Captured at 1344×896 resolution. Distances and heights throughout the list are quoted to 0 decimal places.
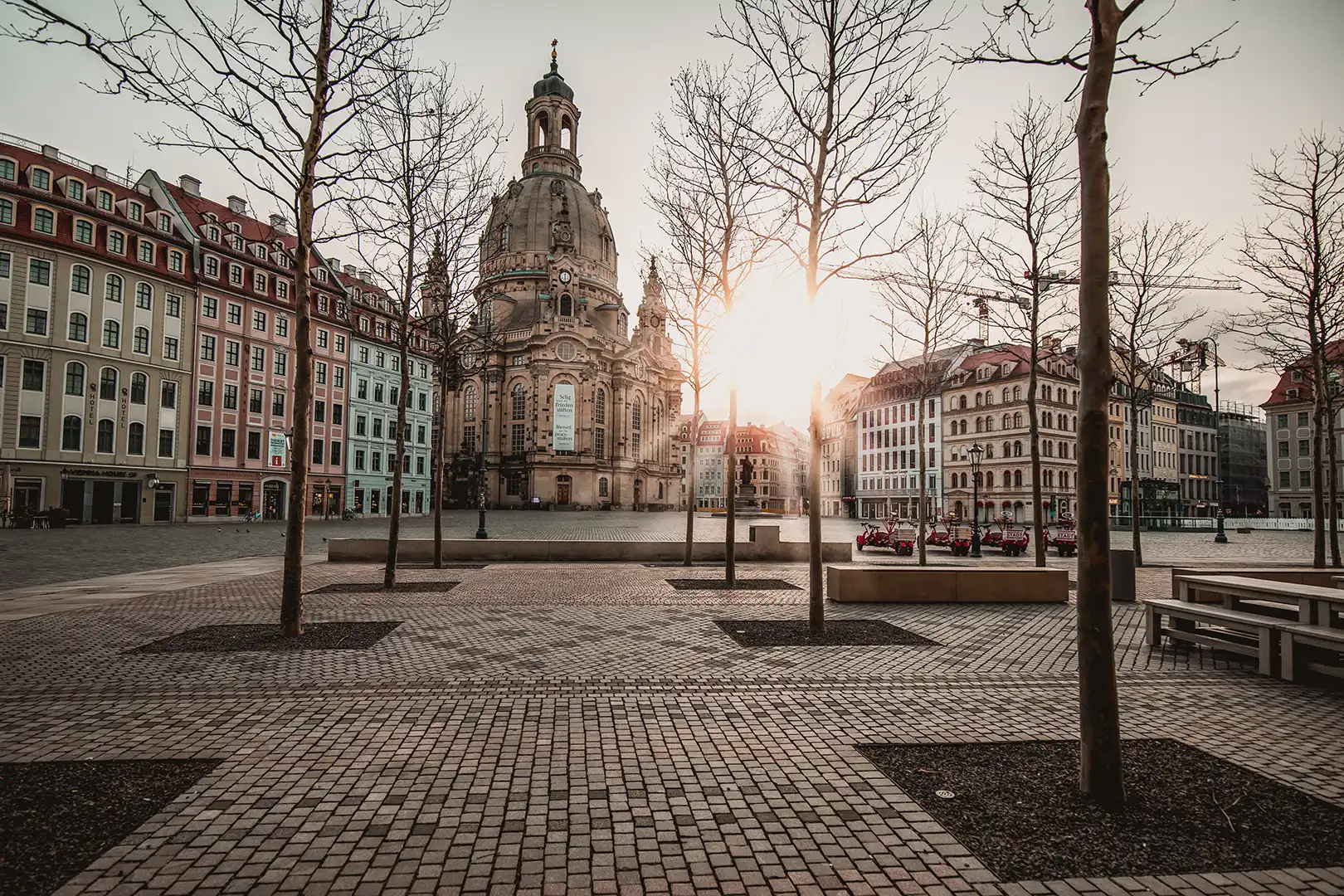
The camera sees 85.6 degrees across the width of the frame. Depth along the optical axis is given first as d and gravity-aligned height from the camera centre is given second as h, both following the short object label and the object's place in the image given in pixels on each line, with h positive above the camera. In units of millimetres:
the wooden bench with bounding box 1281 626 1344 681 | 7562 -1711
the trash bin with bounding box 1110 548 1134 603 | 14656 -1780
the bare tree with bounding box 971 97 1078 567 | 16203 +5235
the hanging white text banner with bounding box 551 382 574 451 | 94000 +8205
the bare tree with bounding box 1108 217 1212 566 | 19141 +4364
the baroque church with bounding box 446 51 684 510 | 94375 +15420
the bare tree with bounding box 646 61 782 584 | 13914 +6046
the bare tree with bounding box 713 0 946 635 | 10797 +5550
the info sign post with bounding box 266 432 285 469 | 52738 +2108
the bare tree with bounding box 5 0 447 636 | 9617 +4724
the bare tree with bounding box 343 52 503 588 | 14109 +5838
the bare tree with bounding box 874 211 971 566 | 19594 +4931
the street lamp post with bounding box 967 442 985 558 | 27859 -1874
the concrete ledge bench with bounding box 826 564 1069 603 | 13789 -1873
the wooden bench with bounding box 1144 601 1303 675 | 8227 -1754
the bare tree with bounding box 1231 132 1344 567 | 16578 +4436
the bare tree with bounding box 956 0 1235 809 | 4586 +472
